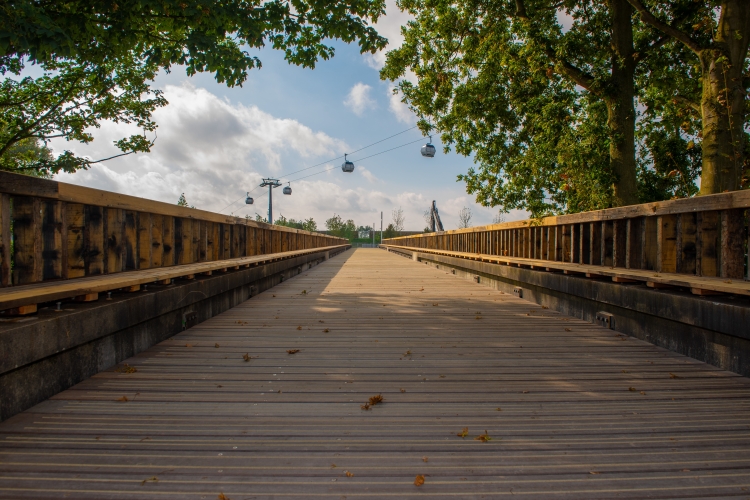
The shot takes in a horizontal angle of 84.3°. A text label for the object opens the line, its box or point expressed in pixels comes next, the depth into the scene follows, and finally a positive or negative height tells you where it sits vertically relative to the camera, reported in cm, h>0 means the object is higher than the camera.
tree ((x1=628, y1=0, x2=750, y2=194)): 820 +326
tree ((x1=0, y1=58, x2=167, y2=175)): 1111 +406
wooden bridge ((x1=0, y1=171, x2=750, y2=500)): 193 -105
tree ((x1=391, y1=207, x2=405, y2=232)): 8281 +532
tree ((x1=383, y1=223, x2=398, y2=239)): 7450 +328
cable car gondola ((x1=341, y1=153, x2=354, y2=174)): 2416 +478
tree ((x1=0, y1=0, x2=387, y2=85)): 512 +368
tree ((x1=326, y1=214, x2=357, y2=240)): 7494 +388
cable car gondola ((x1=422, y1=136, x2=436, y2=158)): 1769 +427
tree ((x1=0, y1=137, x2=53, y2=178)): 1220 +281
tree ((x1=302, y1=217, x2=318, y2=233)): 6441 +379
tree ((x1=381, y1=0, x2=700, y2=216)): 967 +463
